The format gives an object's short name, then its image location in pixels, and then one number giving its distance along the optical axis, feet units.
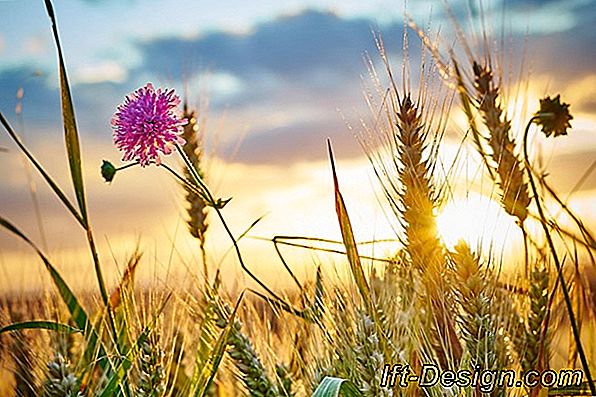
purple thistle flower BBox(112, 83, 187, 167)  1.50
